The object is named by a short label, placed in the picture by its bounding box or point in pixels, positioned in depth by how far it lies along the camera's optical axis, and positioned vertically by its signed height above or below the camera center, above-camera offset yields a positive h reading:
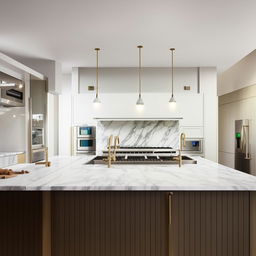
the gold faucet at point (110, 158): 2.76 -0.32
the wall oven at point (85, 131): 5.14 -0.06
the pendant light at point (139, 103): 3.70 +0.35
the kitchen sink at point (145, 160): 2.95 -0.37
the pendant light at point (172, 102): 3.79 +0.37
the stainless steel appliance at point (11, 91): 3.44 +0.50
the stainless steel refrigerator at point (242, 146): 5.23 -0.36
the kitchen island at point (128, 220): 1.94 -0.68
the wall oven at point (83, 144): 5.18 -0.31
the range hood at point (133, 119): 4.88 +0.17
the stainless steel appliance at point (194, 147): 5.13 -0.36
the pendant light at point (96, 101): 3.79 +0.38
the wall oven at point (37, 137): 4.41 -0.16
